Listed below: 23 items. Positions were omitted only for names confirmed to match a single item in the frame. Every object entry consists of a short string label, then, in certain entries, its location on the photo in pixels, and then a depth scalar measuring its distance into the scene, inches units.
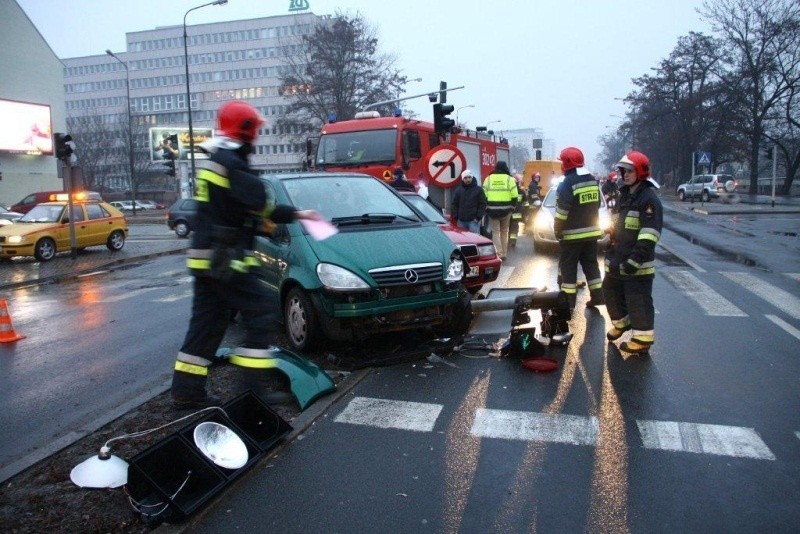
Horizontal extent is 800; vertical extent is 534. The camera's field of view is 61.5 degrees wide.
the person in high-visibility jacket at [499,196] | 509.0
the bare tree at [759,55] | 1787.6
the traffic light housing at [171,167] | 1089.5
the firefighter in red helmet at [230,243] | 169.6
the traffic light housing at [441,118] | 620.1
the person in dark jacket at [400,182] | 521.2
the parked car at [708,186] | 1833.2
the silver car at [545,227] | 560.1
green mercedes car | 233.1
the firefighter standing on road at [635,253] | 245.6
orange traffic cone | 308.7
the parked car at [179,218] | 961.5
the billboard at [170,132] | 2262.6
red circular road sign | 482.9
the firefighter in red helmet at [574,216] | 299.7
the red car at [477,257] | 339.0
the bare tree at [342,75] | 1710.1
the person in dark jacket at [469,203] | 477.4
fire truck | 631.8
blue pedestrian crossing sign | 1278.2
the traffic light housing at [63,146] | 675.4
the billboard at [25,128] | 1636.3
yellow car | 662.5
